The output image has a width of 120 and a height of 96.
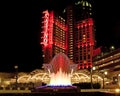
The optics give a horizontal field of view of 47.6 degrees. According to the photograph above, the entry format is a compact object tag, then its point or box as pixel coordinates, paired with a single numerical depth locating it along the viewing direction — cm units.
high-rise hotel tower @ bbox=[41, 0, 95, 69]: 6901
